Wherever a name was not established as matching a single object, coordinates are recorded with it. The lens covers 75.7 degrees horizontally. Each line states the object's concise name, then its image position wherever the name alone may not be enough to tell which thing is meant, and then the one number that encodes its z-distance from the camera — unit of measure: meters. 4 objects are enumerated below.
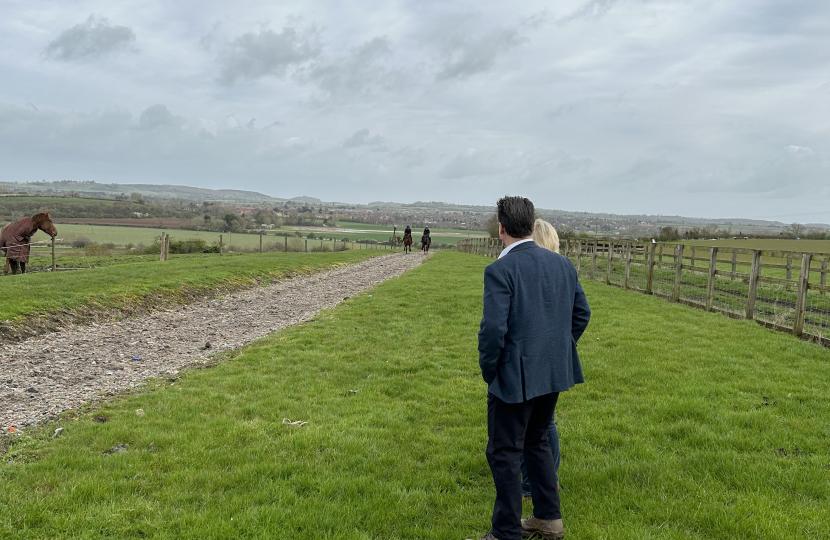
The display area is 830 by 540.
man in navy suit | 3.59
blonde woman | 4.37
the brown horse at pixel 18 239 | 21.77
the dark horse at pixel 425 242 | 58.72
